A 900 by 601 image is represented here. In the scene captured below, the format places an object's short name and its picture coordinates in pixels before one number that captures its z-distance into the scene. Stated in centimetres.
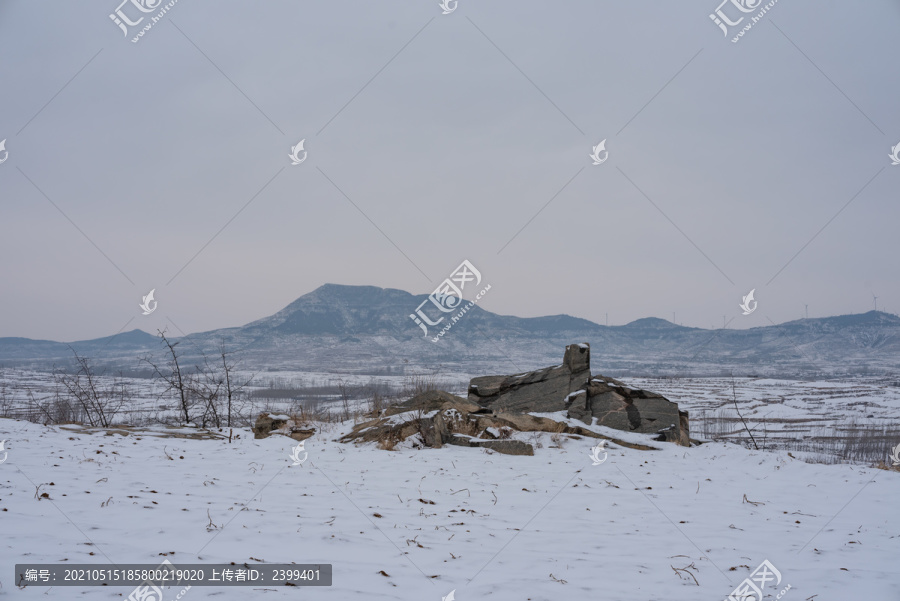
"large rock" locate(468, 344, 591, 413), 1319
